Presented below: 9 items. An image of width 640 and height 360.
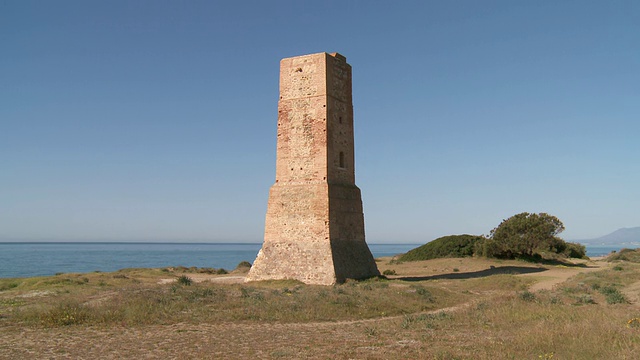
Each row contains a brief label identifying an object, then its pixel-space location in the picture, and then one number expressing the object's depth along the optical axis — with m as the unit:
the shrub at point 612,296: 13.63
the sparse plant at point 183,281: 18.47
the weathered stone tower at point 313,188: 19.47
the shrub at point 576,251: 38.41
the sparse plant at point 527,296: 13.90
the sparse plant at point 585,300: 13.80
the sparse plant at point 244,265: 30.93
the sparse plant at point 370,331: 10.22
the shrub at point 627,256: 36.57
